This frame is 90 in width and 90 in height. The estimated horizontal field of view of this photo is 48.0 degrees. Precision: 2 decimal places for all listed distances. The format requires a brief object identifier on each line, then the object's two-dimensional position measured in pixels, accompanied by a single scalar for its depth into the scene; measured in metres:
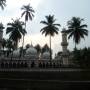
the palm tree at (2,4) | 10.00
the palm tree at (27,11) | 24.86
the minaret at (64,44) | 28.64
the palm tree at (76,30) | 22.27
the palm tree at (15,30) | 23.90
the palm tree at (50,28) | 23.38
